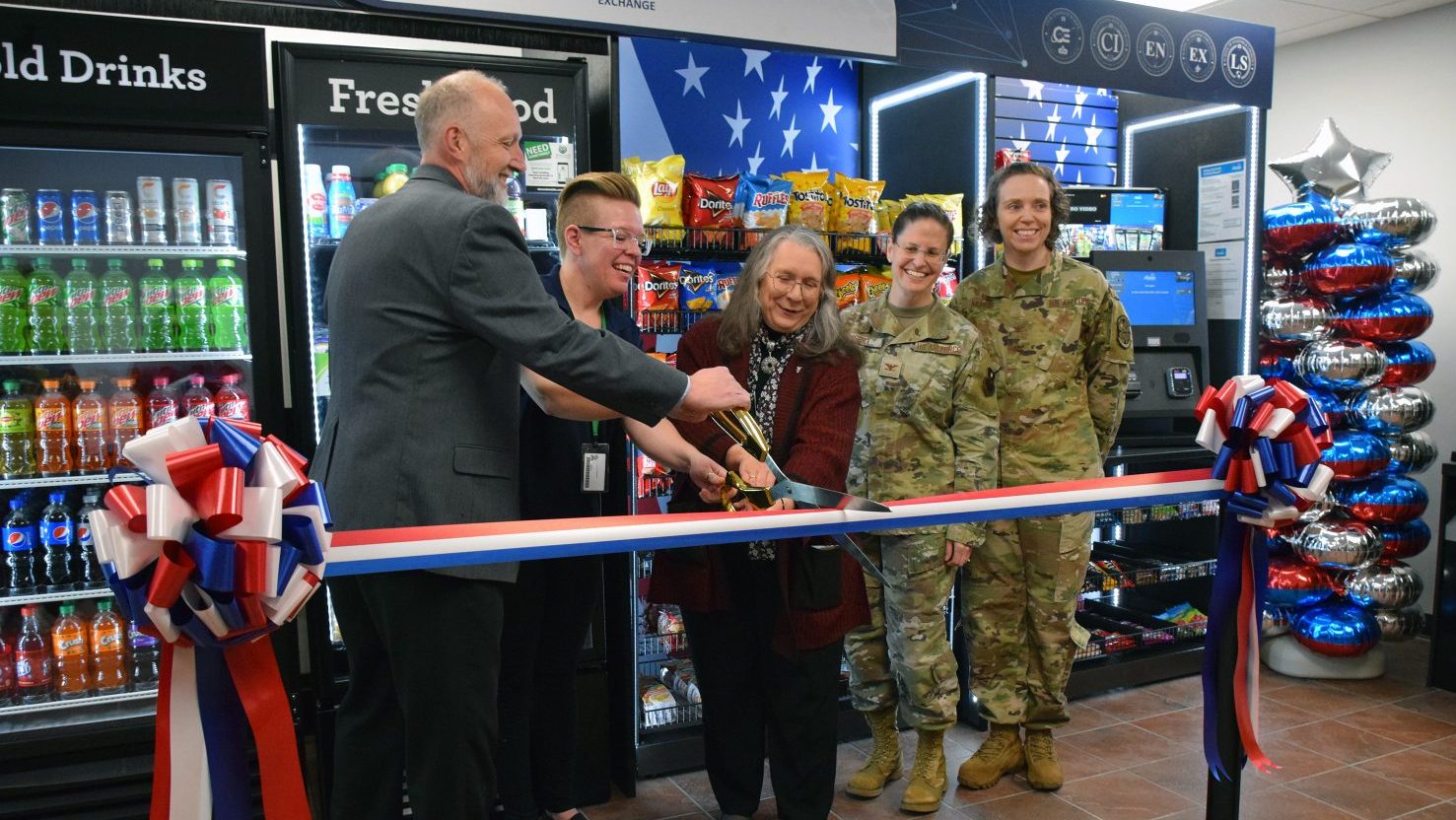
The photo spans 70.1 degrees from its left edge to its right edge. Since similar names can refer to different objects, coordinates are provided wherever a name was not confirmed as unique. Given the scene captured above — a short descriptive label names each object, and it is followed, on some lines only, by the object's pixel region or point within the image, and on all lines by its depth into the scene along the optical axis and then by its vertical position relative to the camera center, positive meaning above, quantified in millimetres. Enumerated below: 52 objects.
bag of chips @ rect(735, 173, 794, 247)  3576 +401
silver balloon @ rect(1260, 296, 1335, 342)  4375 -36
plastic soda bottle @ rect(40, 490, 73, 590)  3076 -614
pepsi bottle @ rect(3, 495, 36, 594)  3029 -624
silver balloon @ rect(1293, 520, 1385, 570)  4242 -967
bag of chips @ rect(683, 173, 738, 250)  3520 +386
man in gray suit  1889 -150
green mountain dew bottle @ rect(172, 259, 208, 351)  3127 +63
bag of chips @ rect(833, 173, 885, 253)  3760 +389
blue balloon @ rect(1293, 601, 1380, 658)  4309 -1336
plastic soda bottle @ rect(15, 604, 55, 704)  3064 -974
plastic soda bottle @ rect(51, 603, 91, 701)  3098 -959
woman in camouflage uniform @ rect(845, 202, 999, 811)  3068 -393
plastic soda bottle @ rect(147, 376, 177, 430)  3139 -227
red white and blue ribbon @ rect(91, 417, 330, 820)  1330 -336
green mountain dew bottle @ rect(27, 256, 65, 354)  3010 +61
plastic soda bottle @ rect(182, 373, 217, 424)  3111 -210
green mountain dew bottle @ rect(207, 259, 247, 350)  3162 +71
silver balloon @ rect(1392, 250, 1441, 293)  4324 +153
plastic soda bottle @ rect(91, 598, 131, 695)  3143 -954
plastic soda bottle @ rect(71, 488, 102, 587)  3113 -661
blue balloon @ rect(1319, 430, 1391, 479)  4266 -604
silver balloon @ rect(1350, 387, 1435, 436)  4277 -421
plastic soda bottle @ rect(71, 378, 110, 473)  3070 -296
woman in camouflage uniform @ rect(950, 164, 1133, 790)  3279 -386
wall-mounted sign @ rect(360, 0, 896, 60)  3018 +937
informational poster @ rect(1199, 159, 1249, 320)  4484 +356
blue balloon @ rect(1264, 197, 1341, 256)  4316 +347
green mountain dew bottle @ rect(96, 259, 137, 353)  3104 +67
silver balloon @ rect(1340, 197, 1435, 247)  4215 +353
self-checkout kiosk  4324 -96
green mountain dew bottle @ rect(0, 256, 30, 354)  2969 +67
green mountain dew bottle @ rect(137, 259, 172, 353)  3105 +65
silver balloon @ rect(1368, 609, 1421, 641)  4391 -1333
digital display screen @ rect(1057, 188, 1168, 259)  4469 +400
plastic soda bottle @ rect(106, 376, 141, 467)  3109 -255
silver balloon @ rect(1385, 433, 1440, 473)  4383 -606
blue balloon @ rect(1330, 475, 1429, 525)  4309 -794
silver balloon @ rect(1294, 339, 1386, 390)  4258 -228
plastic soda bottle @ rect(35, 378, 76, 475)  3037 -291
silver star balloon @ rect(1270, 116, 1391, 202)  4375 +606
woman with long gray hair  2631 -645
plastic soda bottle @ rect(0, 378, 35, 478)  3016 -291
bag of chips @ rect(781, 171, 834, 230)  3664 +417
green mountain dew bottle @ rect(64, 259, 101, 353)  3064 +63
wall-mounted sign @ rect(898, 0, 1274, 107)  3660 +1019
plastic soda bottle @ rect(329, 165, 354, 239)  3123 +383
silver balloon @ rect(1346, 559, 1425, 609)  4312 -1157
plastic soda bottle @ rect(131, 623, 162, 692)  3199 -1040
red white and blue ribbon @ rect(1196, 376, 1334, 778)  2070 -356
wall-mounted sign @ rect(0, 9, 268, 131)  2684 +688
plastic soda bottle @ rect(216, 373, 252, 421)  3127 -219
